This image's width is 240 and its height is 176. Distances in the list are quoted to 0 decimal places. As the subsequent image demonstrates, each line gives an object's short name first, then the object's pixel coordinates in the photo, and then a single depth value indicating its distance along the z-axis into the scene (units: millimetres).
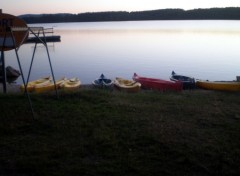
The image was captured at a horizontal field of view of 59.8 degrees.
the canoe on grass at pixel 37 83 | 9838
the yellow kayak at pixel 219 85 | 8593
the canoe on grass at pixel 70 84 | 10041
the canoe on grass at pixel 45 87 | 9800
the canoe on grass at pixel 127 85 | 9386
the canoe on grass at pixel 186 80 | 10491
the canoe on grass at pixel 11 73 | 17354
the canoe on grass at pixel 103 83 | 10652
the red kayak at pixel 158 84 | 9516
